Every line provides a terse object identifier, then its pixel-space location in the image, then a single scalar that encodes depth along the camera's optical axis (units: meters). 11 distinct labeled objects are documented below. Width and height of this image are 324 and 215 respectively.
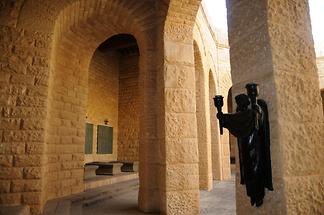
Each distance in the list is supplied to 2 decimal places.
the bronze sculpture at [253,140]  1.51
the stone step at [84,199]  3.86
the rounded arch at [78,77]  4.43
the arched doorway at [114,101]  9.73
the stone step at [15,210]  3.25
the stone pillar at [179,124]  3.96
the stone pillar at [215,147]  8.83
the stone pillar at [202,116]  7.11
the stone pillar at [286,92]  1.51
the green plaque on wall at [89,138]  9.26
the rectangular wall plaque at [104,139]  9.93
